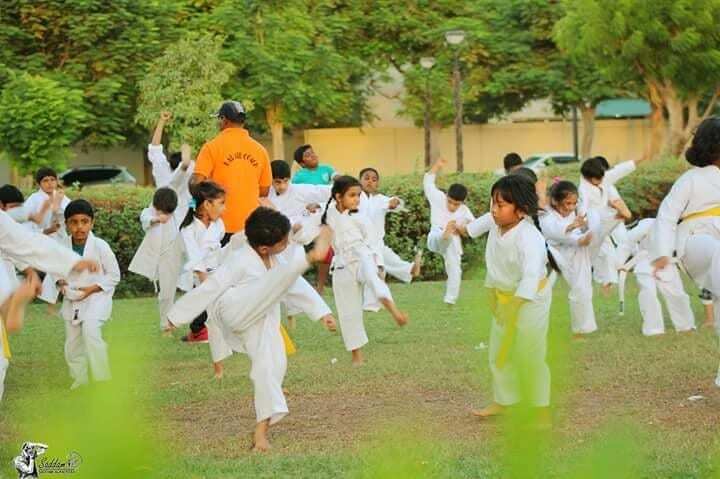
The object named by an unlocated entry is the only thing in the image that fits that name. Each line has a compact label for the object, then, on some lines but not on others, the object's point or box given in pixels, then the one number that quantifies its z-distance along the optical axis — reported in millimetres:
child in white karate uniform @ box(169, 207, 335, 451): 7289
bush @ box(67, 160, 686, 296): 19062
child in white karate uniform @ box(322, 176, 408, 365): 10500
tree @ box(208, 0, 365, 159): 34375
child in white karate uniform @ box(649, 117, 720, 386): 8031
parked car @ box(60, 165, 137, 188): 38438
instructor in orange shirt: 10945
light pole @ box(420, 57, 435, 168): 39109
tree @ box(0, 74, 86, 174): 25797
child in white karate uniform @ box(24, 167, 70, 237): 13180
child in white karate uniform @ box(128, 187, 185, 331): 13234
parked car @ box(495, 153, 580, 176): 40625
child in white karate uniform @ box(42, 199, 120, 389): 9586
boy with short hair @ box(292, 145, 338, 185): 15421
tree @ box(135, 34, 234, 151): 31109
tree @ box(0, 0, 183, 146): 30406
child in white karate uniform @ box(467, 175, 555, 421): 7414
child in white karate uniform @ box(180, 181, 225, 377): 10949
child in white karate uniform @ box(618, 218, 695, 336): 11992
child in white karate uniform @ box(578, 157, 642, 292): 12692
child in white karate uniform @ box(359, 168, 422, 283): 13180
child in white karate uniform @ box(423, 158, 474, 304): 15383
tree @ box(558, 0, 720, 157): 31062
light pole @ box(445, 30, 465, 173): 30531
